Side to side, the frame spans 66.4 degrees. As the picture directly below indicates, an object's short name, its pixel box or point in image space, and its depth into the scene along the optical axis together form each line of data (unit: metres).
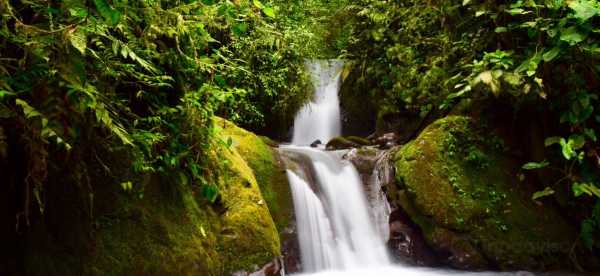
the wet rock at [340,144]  8.10
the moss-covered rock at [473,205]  5.07
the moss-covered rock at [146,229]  3.17
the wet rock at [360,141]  8.38
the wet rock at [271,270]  4.02
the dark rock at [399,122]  8.55
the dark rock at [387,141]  7.96
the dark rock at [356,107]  9.81
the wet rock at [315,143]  9.08
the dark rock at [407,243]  5.25
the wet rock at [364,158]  6.68
